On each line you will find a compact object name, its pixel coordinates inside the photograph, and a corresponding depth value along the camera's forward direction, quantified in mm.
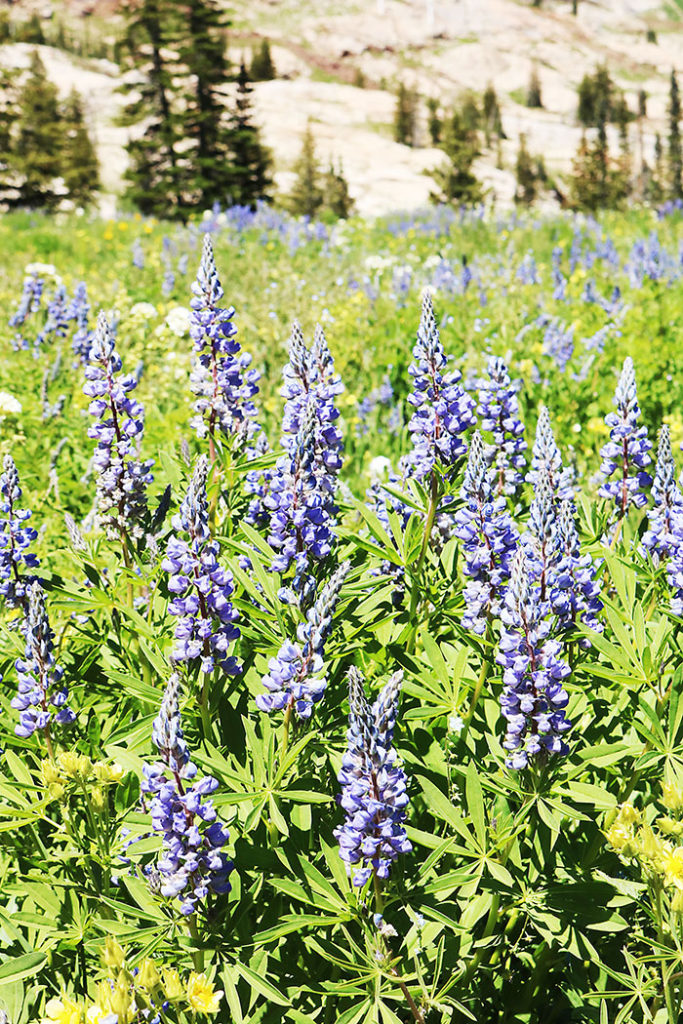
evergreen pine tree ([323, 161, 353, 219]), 28752
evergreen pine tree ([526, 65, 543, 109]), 81750
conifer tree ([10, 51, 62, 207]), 29422
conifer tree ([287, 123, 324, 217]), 30953
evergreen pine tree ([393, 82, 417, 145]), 60906
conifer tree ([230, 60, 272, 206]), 21297
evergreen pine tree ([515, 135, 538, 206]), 40188
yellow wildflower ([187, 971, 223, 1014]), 1438
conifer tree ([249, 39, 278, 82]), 64188
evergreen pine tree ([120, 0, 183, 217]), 20656
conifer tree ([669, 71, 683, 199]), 20859
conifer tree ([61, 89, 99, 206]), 33938
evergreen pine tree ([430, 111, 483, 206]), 20547
